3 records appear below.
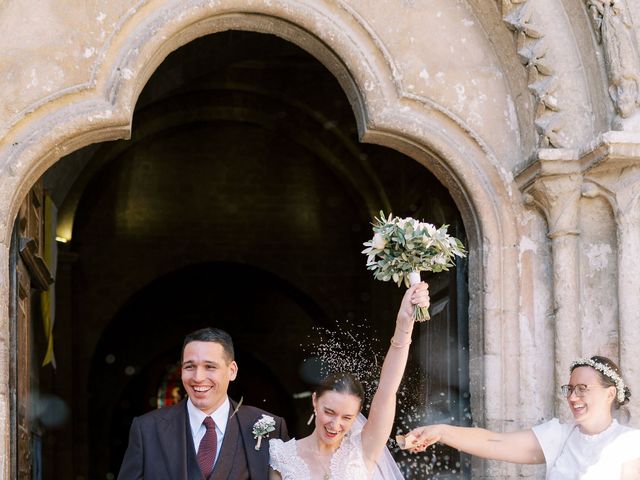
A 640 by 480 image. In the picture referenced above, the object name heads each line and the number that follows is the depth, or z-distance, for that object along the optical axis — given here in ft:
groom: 15.83
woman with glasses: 17.56
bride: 15.67
